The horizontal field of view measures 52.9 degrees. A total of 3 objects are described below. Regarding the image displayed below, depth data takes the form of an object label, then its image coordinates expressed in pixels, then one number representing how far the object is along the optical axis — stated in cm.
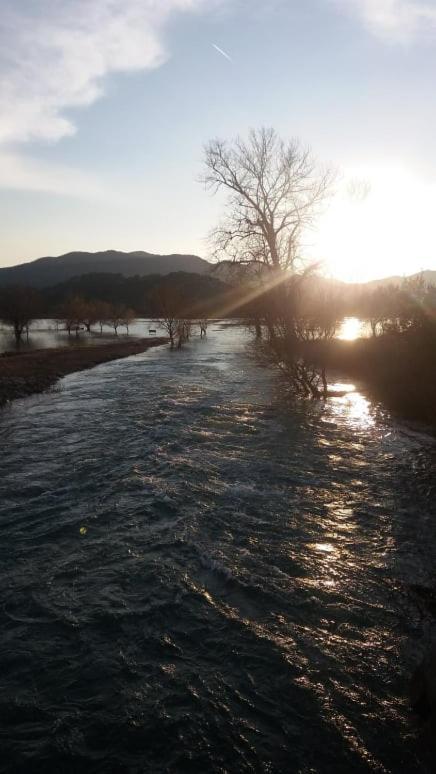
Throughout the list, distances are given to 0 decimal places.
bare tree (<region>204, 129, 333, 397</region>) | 3050
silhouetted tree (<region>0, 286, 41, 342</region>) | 7231
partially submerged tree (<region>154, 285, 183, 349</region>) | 6516
